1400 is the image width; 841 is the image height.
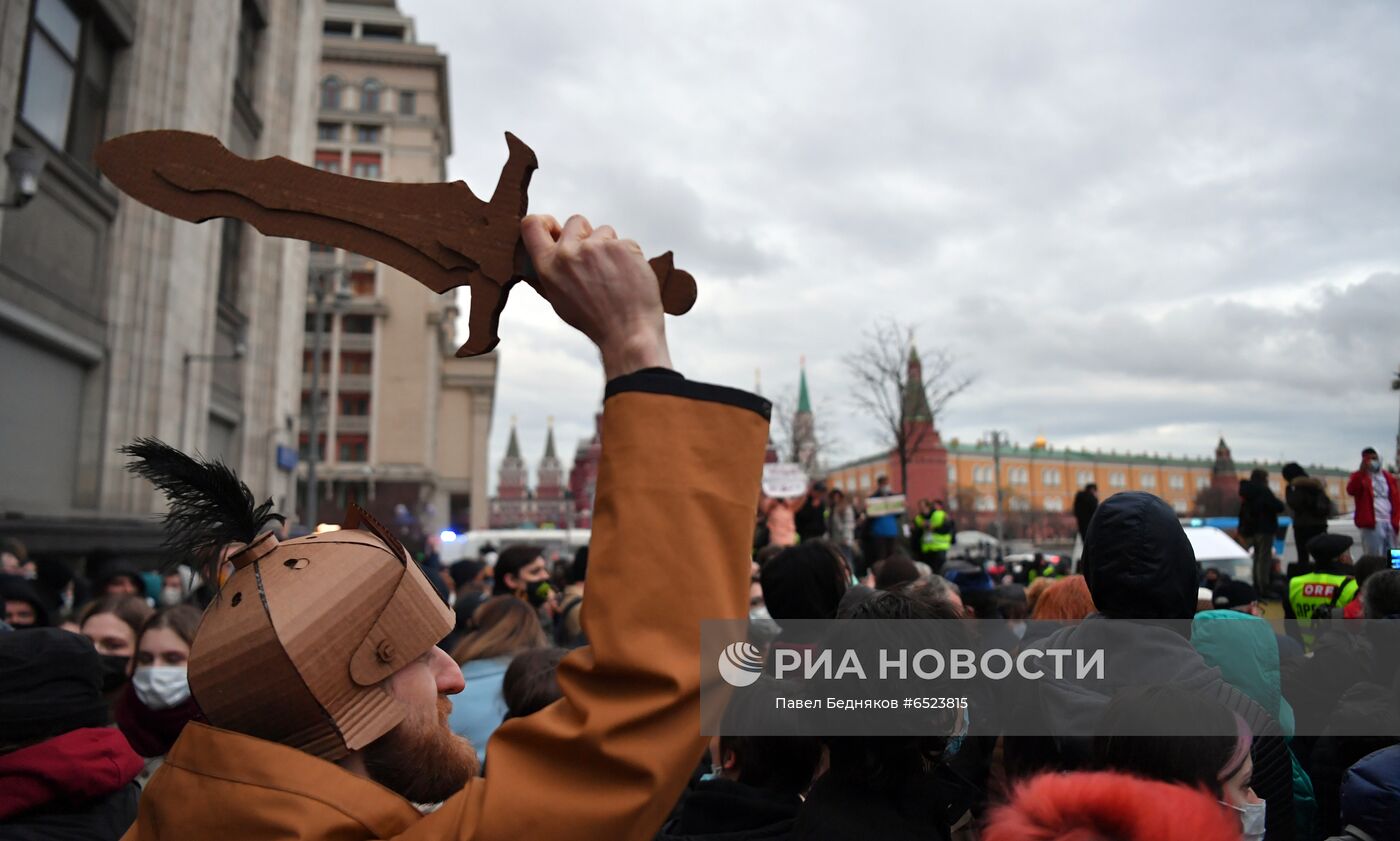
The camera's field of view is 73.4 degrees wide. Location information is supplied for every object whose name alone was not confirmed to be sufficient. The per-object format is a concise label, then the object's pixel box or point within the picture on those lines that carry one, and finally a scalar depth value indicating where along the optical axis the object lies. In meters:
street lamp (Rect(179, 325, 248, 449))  16.22
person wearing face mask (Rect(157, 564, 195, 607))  9.05
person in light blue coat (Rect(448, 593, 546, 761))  4.16
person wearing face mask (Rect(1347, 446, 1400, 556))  7.80
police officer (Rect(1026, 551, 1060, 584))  12.41
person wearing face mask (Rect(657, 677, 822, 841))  2.43
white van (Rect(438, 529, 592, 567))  32.38
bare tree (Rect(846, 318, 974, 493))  28.55
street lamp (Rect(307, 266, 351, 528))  19.97
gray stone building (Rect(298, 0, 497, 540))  63.16
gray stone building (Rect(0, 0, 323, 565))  12.05
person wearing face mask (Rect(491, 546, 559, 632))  7.39
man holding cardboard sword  1.17
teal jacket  2.98
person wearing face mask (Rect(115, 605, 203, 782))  3.86
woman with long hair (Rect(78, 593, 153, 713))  4.85
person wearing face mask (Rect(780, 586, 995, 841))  2.13
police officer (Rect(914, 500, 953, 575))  12.58
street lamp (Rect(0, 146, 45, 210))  8.53
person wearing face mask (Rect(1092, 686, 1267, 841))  1.92
